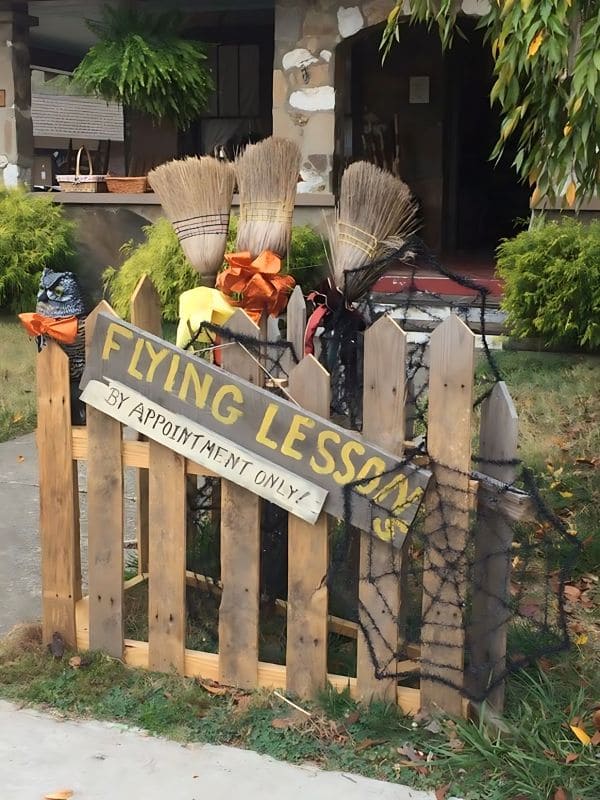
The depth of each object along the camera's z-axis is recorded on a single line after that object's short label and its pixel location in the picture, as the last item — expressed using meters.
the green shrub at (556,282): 6.73
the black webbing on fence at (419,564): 2.74
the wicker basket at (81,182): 9.49
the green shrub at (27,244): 8.88
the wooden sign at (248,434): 2.71
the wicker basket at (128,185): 9.21
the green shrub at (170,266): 7.92
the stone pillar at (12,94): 9.77
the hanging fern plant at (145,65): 9.03
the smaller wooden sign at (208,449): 2.78
